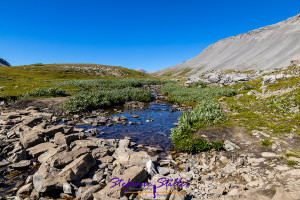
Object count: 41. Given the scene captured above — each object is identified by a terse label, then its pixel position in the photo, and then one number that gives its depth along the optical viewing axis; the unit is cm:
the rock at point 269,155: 718
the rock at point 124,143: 1026
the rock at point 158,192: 537
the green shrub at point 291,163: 628
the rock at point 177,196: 532
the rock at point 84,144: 942
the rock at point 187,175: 672
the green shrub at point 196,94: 2543
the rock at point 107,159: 806
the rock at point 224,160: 766
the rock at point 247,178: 605
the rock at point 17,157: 792
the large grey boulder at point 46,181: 586
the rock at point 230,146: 847
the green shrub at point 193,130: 908
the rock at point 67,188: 597
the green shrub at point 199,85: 3932
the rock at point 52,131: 1066
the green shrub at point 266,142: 819
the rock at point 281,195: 433
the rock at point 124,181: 539
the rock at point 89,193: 546
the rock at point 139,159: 783
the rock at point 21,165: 756
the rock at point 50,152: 819
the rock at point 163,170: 721
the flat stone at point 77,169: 625
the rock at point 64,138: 965
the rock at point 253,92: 2100
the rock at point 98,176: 675
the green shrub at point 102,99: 2028
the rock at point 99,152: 850
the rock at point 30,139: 926
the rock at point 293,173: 561
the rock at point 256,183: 570
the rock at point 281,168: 613
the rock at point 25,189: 597
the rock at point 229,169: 680
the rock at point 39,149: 858
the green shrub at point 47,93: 2545
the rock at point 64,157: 692
